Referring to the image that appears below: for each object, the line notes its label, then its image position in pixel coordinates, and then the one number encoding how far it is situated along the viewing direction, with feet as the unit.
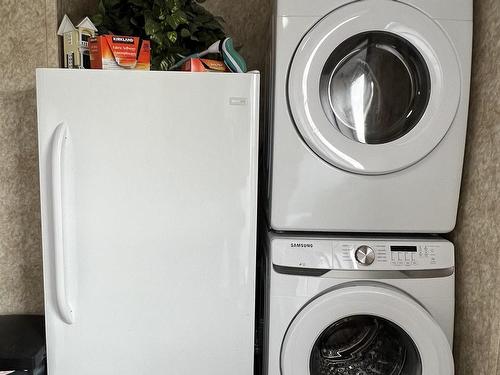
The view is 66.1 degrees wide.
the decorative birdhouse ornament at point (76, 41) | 4.12
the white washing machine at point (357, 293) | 3.74
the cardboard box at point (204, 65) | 3.92
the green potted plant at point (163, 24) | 4.34
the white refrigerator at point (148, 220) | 3.57
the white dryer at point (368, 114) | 3.71
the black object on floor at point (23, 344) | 3.73
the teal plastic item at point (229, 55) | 4.00
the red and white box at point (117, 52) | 3.84
